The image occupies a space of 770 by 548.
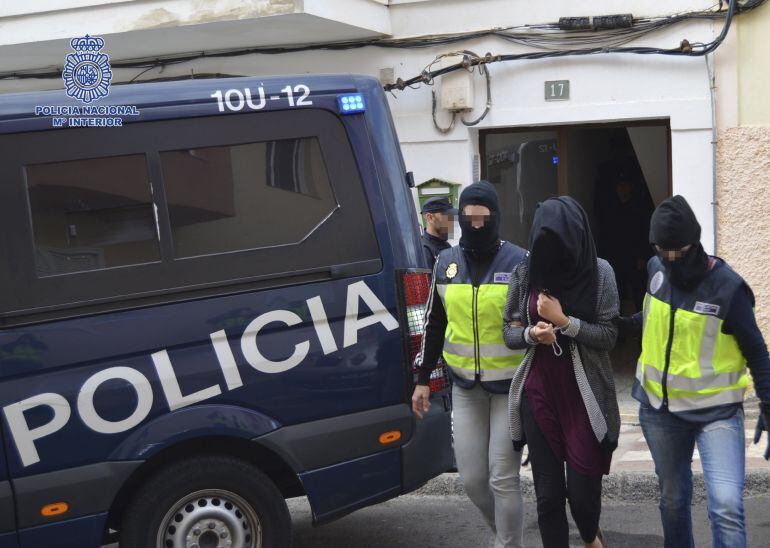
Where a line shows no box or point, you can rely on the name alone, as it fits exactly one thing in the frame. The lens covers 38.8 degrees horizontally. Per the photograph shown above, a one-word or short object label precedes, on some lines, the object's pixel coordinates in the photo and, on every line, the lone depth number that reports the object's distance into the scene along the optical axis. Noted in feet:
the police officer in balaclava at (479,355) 15.46
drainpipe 27.66
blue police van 14.46
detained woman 14.12
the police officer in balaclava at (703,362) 13.65
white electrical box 29.84
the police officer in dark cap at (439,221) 23.86
